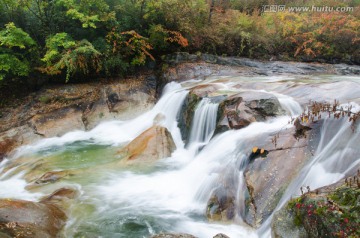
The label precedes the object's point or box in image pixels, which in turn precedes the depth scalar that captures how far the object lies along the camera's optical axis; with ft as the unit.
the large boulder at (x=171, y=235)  13.92
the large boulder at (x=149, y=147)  27.30
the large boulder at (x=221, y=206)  18.08
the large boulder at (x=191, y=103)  30.58
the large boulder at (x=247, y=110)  24.07
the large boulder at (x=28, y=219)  15.17
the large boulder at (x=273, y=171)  17.01
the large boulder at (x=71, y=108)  33.91
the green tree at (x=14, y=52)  33.25
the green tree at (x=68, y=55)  34.96
